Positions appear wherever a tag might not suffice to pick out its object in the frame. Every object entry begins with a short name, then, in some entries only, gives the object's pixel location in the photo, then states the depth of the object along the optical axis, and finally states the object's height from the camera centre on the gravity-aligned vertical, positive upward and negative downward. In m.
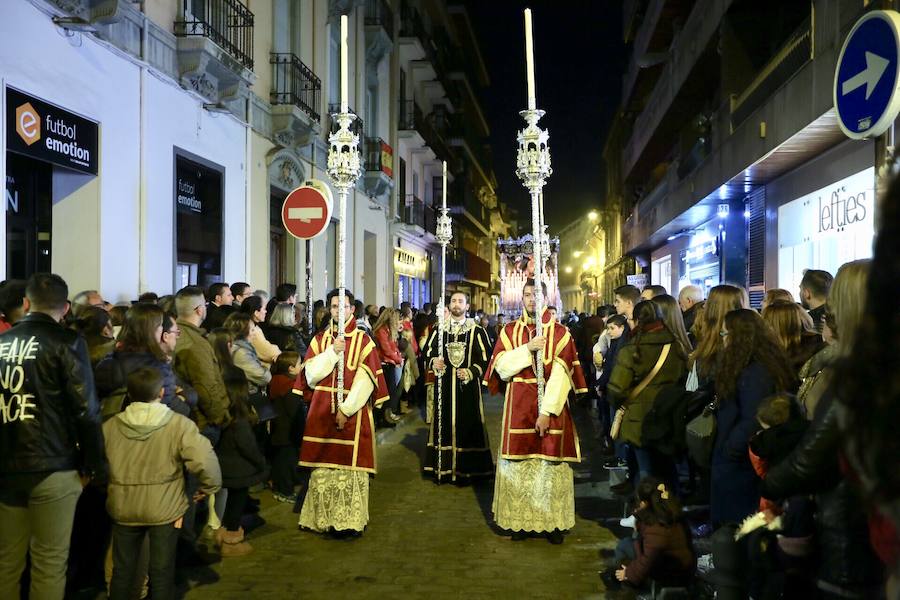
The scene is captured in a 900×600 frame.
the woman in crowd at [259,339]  7.21 -0.46
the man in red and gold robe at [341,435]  6.50 -1.25
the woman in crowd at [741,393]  4.32 -0.56
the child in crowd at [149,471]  4.27 -1.02
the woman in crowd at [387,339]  11.88 -0.74
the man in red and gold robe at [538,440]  6.45 -1.27
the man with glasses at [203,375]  5.58 -0.62
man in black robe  8.70 -1.34
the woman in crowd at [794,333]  4.91 -0.26
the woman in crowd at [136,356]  4.73 -0.41
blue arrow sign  4.02 +1.23
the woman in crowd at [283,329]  8.17 -0.41
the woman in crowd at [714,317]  5.22 -0.16
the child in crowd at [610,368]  8.46 -0.87
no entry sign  8.77 +0.91
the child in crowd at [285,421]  7.46 -1.27
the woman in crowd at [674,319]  6.18 -0.21
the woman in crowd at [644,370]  6.08 -0.61
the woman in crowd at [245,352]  6.45 -0.52
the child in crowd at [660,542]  4.58 -1.50
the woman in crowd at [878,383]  1.56 -0.19
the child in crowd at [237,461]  5.91 -1.32
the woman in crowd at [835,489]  2.63 -0.72
